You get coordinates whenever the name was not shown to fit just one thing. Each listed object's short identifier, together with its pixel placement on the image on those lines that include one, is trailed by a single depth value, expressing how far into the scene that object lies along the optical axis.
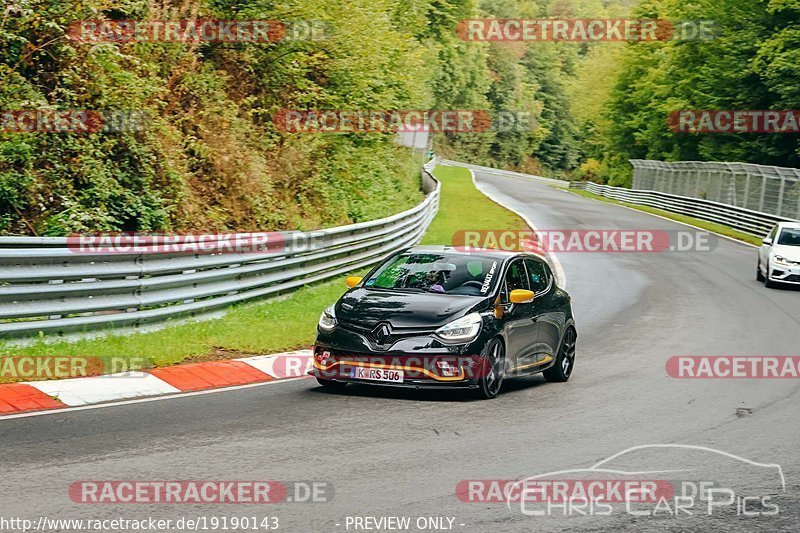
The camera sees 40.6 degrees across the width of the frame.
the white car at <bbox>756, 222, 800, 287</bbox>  26.31
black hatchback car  10.78
